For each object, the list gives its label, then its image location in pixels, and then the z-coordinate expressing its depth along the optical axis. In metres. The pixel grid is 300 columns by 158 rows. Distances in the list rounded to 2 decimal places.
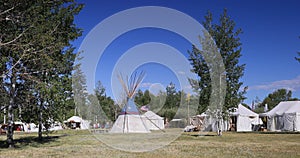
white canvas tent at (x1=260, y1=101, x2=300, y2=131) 36.72
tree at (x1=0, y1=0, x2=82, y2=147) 13.62
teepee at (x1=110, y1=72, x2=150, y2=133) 32.47
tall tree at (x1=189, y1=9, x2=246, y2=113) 27.62
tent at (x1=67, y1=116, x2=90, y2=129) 61.58
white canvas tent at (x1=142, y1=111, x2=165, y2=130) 37.38
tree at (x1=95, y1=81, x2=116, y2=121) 39.14
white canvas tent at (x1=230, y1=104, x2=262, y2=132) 42.12
